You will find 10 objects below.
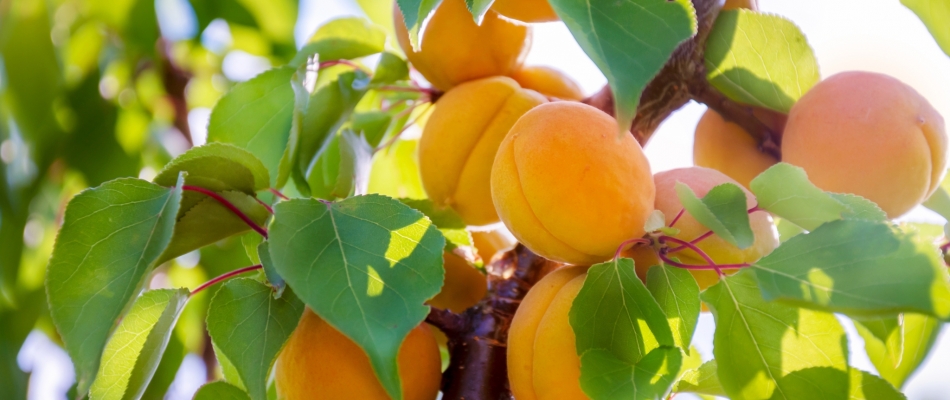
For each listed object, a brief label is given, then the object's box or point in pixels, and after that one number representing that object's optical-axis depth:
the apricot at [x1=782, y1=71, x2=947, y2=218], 0.53
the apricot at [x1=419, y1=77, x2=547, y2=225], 0.64
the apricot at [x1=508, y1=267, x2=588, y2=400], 0.46
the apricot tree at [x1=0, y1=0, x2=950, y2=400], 0.41
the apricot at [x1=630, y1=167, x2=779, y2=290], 0.49
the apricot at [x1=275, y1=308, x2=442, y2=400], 0.50
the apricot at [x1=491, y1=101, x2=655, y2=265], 0.45
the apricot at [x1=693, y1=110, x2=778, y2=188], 0.64
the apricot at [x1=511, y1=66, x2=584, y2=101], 0.71
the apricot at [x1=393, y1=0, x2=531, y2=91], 0.65
